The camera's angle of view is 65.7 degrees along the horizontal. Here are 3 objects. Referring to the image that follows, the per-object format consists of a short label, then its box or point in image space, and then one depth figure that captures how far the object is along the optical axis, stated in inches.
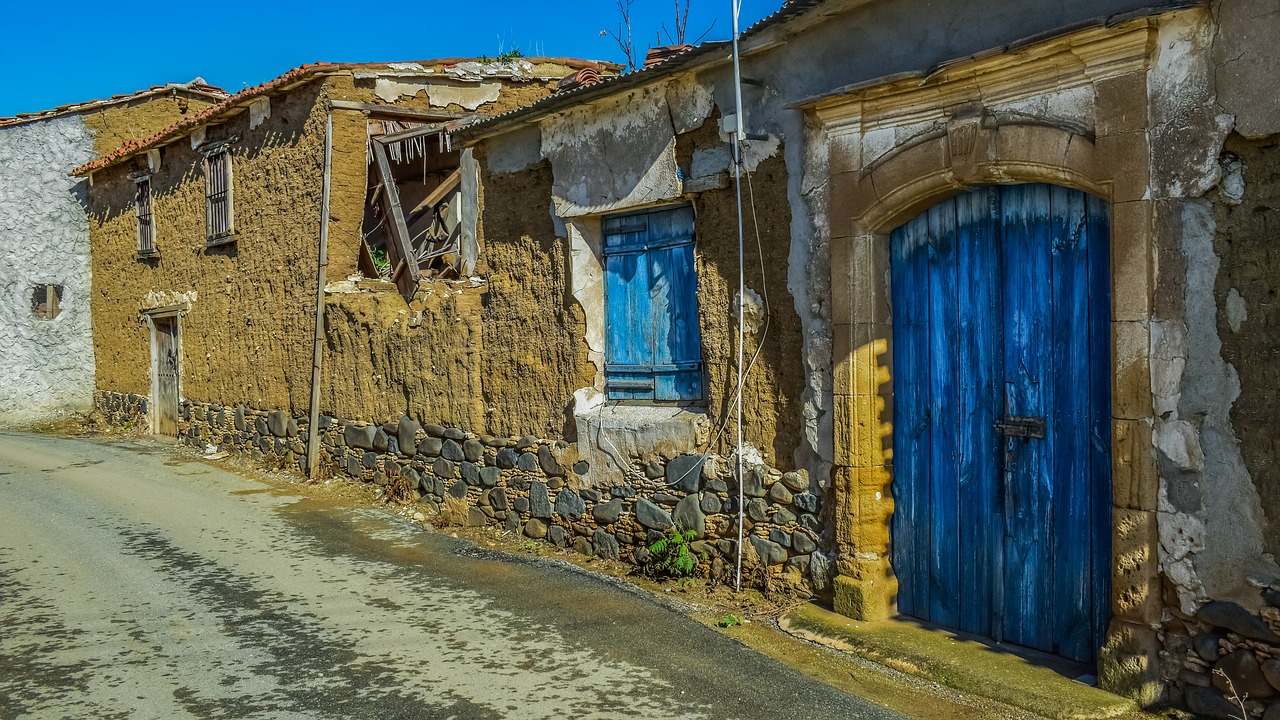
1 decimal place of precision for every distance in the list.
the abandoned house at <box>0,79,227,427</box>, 608.1
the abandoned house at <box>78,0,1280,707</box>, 151.3
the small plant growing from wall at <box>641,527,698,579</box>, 241.3
